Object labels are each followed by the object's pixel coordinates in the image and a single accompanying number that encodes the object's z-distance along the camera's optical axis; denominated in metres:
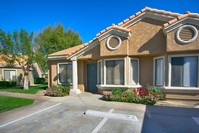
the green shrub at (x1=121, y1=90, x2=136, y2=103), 8.32
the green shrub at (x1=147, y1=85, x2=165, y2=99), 8.40
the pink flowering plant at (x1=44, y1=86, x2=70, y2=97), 10.67
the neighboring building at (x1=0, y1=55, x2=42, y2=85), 20.27
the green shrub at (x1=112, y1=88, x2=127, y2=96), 8.95
